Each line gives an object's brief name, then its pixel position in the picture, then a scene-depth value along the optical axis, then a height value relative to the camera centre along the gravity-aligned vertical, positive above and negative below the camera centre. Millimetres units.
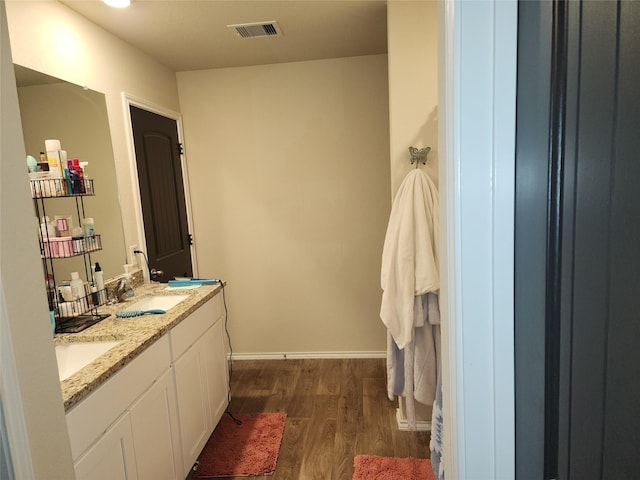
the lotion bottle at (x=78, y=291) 1953 -430
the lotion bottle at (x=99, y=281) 2142 -423
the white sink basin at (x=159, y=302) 2293 -606
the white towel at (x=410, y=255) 2078 -377
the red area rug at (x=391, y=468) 2059 -1523
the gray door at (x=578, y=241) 419 -83
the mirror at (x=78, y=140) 1842 +348
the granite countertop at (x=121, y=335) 1300 -580
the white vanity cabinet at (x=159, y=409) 1337 -889
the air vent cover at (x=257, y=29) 2471 +1074
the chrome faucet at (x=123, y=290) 2293 -519
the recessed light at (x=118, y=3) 1987 +1028
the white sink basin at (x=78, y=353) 1651 -635
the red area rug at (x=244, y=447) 2174 -1516
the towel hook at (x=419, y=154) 2177 +172
